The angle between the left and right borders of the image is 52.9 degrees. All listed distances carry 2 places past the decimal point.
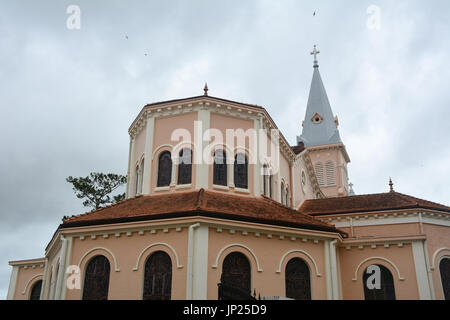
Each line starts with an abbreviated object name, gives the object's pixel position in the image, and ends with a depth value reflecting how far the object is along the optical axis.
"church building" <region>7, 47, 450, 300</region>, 16.56
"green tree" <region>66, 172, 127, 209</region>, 36.84
